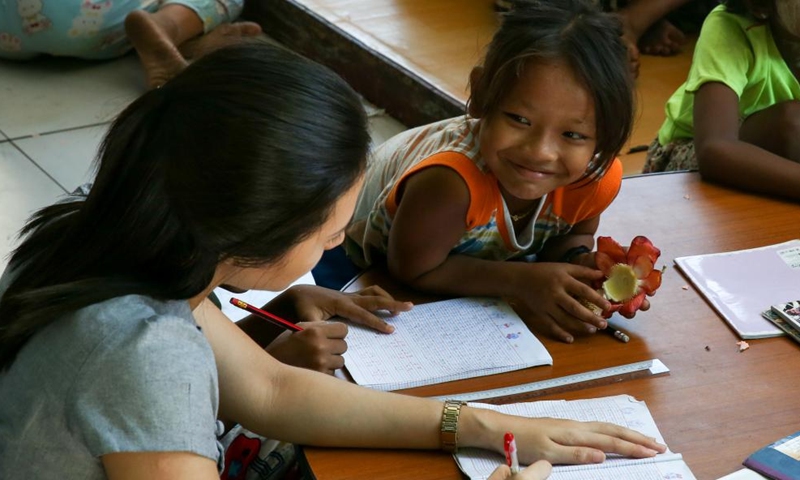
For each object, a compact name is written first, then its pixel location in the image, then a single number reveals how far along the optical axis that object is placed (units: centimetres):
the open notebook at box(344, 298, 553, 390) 207
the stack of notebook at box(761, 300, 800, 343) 217
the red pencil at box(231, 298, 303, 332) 211
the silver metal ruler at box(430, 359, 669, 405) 205
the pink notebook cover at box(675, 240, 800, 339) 219
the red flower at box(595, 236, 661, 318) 215
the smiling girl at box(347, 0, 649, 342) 218
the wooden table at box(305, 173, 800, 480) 197
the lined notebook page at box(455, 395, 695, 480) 194
